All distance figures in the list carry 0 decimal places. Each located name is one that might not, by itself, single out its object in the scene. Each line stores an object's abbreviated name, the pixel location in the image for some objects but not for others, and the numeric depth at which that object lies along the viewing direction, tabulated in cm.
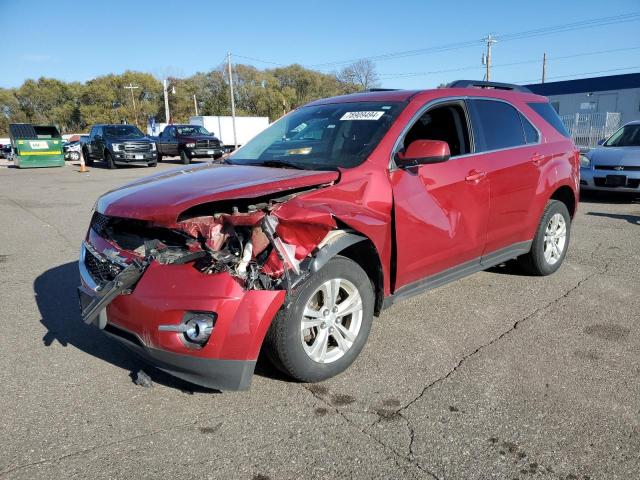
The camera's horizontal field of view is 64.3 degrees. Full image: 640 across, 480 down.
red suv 273
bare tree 7503
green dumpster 2356
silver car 948
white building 3378
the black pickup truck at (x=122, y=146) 2123
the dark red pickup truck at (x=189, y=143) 2258
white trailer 3916
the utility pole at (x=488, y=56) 4994
